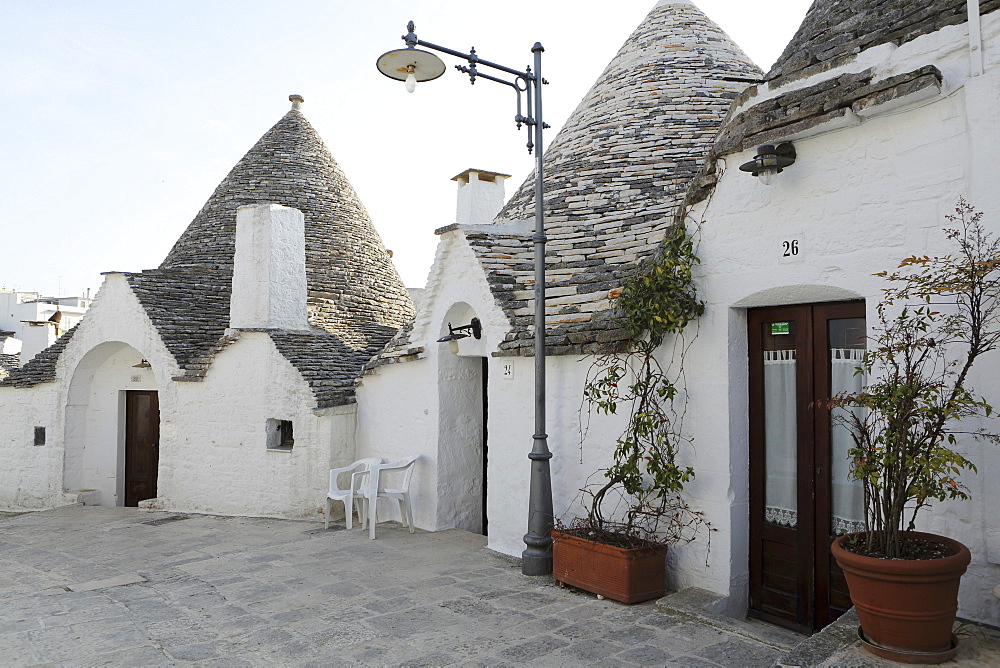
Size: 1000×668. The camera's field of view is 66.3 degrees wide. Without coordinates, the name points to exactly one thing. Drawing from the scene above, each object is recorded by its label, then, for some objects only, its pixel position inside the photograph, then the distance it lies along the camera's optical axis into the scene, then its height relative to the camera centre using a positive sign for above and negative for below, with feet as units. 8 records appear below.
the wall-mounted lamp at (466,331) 28.45 +1.48
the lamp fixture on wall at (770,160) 16.56 +4.54
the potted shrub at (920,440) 11.72 -1.20
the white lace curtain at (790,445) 16.44 -1.71
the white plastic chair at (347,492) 29.86 -4.76
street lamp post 21.76 -1.80
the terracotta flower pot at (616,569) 18.67 -4.99
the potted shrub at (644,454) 18.86 -2.13
